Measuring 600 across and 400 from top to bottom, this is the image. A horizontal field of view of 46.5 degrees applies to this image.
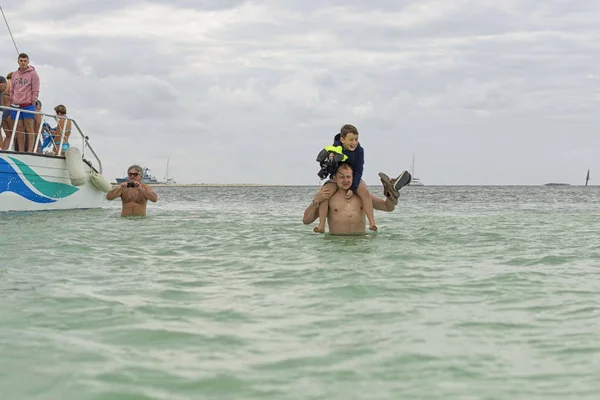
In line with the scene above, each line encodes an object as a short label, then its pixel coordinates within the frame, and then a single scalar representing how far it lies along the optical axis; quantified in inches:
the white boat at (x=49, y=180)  570.9
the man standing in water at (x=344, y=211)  381.7
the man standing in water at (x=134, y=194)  549.0
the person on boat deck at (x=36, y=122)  599.6
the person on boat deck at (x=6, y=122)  568.4
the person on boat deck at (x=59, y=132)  627.8
